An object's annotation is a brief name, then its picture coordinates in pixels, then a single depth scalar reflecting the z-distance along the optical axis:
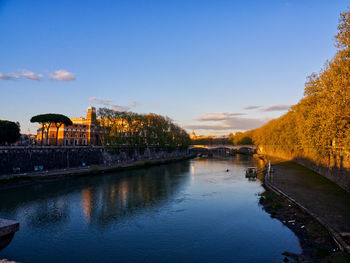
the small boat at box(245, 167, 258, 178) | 51.88
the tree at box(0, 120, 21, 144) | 66.44
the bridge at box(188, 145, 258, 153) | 144.98
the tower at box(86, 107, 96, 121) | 106.76
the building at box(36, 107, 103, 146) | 94.75
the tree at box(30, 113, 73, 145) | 67.44
